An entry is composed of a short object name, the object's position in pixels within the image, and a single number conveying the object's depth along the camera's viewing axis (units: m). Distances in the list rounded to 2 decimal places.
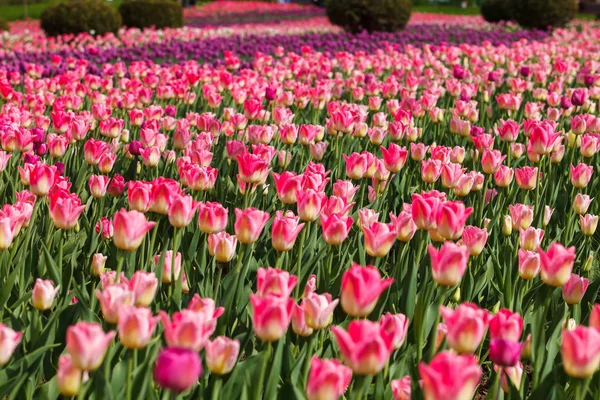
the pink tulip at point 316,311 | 1.90
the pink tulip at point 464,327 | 1.51
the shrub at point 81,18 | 15.71
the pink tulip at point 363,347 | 1.40
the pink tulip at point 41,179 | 2.75
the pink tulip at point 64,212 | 2.39
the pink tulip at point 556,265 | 1.94
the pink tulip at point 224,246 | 2.27
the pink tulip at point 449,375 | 1.24
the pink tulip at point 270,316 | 1.52
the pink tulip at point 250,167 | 2.94
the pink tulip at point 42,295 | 2.10
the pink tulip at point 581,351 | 1.48
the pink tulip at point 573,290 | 2.22
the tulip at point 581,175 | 3.52
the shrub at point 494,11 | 23.40
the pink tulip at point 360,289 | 1.58
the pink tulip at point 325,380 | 1.43
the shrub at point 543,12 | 20.38
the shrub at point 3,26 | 18.56
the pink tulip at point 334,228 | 2.37
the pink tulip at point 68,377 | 1.52
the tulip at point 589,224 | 3.11
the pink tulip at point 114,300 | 1.68
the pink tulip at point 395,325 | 1.77
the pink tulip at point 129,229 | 2.03
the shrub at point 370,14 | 17.19
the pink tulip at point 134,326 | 1.52
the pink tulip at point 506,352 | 1.53
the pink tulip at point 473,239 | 2.53
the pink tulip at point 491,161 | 3.65
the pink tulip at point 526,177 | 3.44
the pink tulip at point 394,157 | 3.35
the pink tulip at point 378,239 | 2.23
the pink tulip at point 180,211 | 2.33
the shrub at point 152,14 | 18.34
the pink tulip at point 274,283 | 1.65
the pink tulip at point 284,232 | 2.20
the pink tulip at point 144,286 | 1.75
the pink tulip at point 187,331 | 1.45
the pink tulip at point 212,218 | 2.36
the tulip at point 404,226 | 2.51
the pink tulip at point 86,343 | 1.39
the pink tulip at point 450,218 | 2.15
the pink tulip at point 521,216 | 2.96
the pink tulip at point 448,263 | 1.80
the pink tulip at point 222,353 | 1.66
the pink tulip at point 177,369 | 1.24
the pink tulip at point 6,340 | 1.56
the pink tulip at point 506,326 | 1.62
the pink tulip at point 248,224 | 2.20
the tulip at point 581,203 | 3.31
